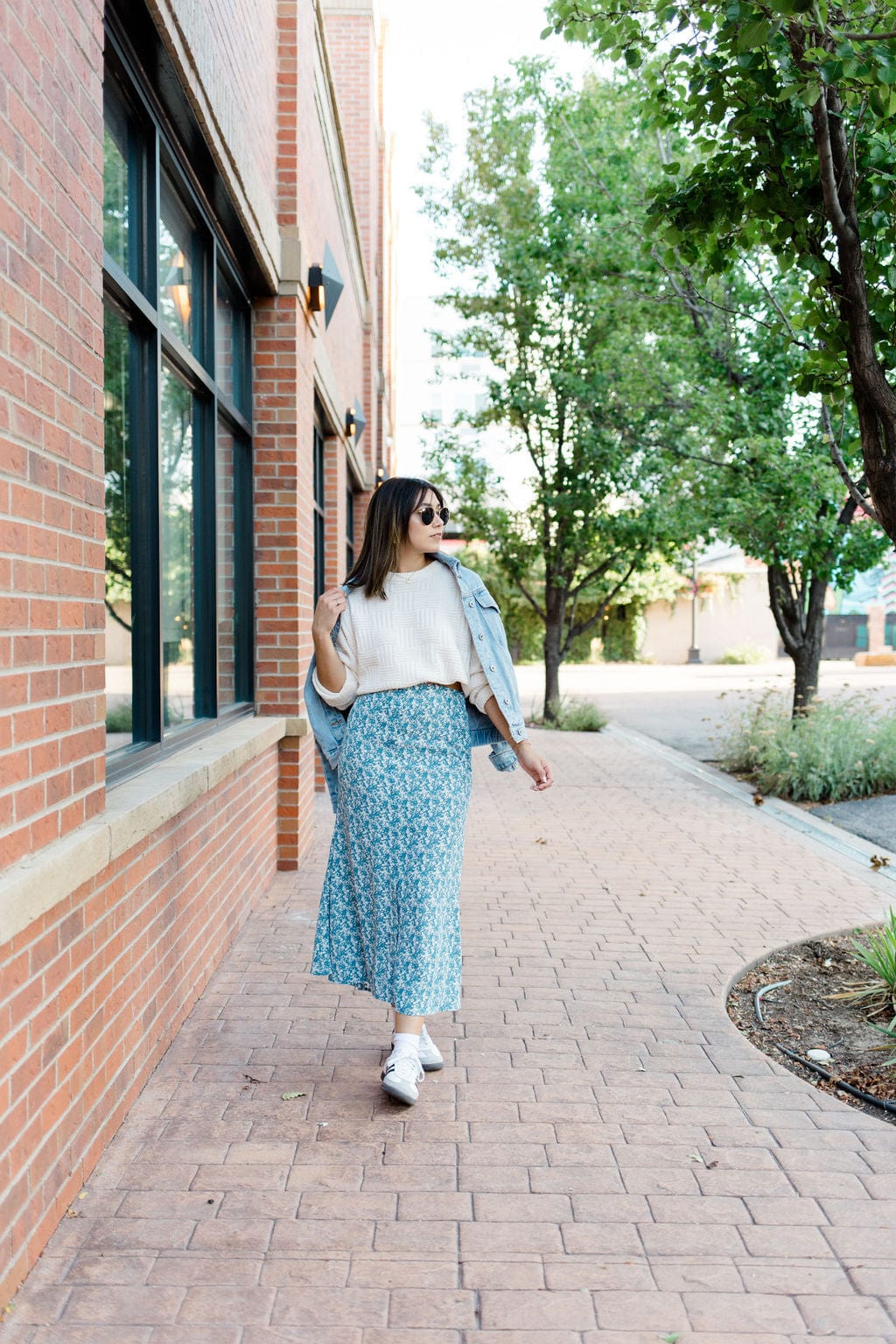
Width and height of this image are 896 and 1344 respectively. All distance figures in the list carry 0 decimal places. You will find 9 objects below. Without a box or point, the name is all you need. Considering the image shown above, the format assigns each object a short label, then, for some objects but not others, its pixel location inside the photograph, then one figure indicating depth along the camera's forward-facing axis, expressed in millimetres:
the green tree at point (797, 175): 4199
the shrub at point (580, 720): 17219
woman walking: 3715
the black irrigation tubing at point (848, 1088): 3732
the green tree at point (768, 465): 10039
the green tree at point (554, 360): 13289
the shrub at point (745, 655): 43625
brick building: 2574
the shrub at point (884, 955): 4652
